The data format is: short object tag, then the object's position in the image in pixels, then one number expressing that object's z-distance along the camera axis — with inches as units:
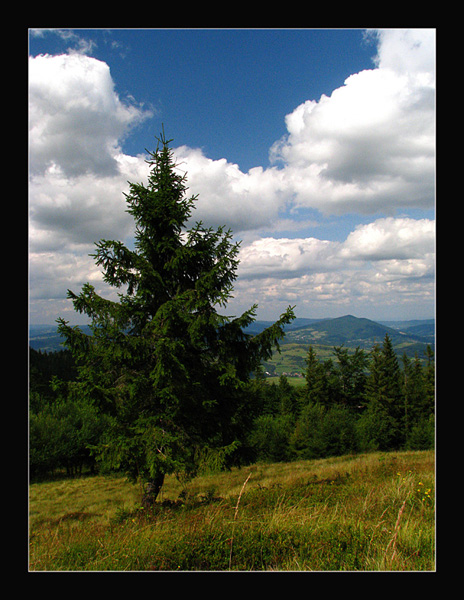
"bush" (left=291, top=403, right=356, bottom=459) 1497.3
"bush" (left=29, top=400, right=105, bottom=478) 1187.9
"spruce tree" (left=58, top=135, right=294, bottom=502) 272.5
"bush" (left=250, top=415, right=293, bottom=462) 1622.8
